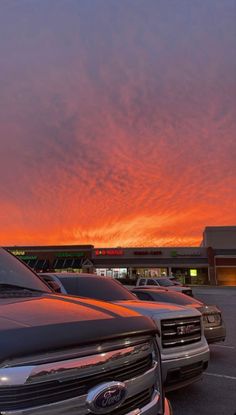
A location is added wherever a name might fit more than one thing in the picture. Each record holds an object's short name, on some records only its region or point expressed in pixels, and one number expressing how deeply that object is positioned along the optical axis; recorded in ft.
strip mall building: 185.47
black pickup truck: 6.32
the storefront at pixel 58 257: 207.72
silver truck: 17.20
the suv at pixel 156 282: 90.63
